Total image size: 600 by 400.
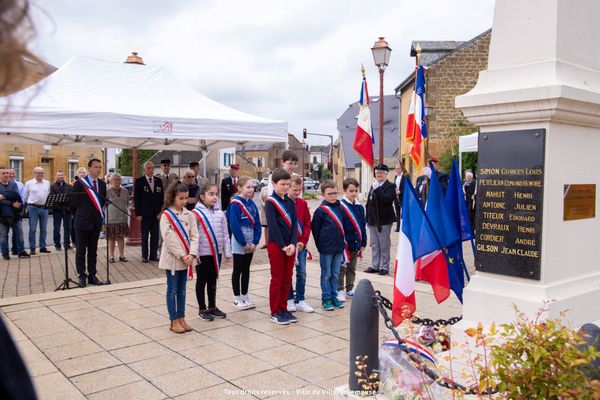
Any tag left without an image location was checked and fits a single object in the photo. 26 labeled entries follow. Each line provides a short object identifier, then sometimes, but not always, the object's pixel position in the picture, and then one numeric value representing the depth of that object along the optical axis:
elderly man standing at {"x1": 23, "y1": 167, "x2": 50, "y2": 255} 12.45
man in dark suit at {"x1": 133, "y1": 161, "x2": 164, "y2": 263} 10.98
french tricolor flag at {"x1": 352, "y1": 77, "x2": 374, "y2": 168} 9.60
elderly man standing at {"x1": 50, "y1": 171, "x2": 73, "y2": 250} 12.48
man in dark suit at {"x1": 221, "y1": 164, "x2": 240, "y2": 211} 13.26
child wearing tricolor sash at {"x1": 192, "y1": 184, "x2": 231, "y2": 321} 6.39
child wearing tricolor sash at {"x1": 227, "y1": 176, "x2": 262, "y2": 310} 6.74
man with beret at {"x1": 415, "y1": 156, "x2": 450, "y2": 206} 12.23
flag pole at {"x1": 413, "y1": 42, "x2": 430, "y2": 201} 7.06
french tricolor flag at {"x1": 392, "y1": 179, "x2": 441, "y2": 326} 4.40
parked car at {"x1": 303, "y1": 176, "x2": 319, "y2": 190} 76.74
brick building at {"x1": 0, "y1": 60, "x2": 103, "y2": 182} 35.97
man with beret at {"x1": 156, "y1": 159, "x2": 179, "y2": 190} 11.55
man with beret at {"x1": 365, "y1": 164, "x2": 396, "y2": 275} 9.80
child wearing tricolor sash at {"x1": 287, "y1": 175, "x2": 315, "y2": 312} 6.92
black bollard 3.68
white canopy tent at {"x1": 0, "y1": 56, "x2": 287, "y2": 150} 8.55
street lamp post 13.29
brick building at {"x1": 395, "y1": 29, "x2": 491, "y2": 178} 27.75
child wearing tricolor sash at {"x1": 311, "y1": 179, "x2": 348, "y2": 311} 6.98
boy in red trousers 6.29
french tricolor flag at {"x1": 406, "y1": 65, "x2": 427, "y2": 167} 6.79
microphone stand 8.84
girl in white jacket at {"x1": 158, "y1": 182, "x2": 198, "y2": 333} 5.85
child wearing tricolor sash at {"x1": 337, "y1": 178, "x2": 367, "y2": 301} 7.61
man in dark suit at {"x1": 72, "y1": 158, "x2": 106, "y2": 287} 8.60
